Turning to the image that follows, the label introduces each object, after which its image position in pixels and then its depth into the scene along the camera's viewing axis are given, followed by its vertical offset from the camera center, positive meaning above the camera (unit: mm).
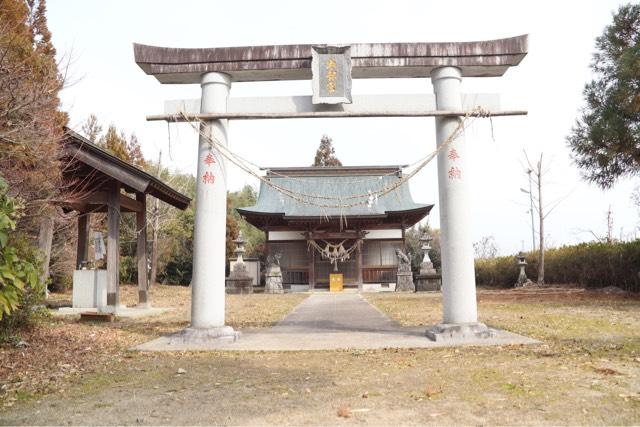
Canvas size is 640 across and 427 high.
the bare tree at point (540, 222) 21894 +1937
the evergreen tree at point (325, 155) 44156 +10530
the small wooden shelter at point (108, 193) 11211 +1978
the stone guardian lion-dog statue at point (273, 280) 25078 -914
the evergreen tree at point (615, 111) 13297 +4567
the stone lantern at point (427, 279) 22016 -826
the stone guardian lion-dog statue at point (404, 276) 24531 -747
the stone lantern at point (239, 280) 24422 -863
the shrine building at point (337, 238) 25781 +1456
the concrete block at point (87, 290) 11477 -616
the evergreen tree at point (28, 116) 7965 +2827
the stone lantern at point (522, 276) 24191 -807
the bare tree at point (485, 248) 48375 +1278
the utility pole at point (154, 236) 23641 +1479
